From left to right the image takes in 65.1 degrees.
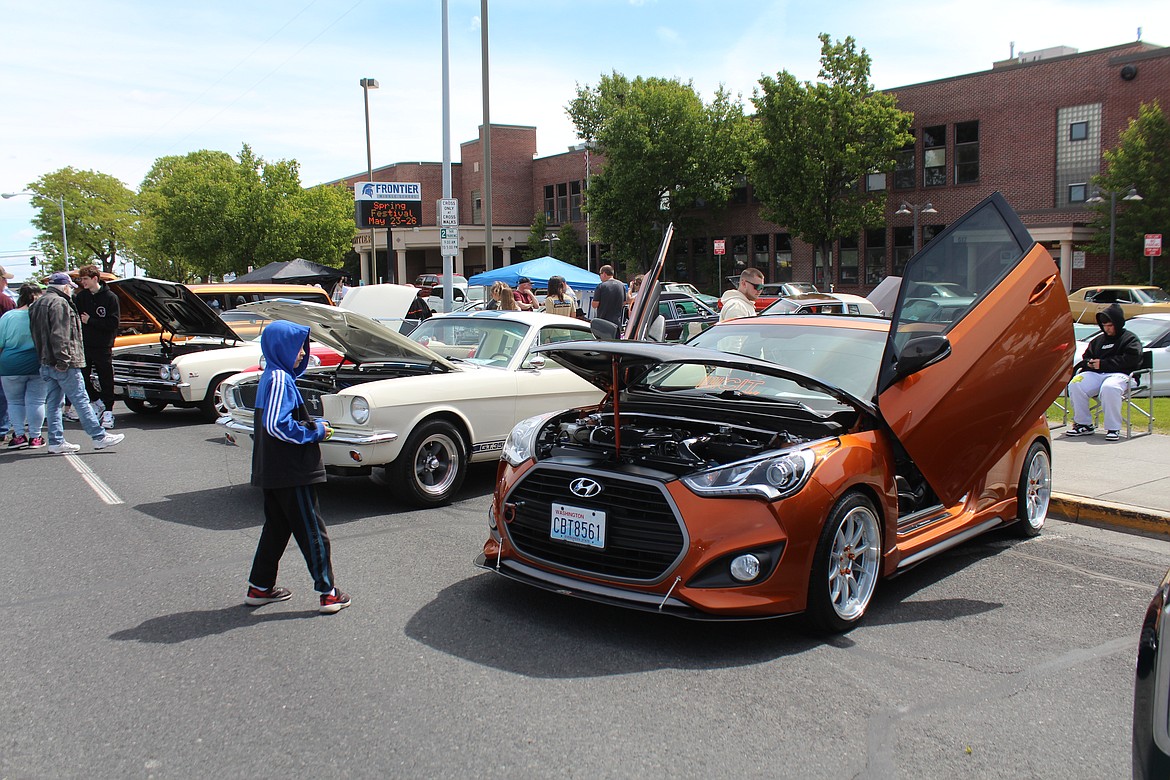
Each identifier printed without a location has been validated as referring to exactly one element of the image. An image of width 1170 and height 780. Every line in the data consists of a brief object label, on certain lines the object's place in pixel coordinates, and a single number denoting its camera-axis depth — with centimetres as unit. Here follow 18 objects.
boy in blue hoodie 472
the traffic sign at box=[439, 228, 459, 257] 1750
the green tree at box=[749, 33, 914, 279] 3712
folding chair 1012
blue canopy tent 2575
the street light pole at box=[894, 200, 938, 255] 3447
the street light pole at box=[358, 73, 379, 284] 3769
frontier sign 1970
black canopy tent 3172
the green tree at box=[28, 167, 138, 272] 8594
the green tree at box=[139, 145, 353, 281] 4781
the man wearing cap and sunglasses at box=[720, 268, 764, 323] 973
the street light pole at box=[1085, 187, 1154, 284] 2898
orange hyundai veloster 424
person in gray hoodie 955
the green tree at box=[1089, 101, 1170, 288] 2967
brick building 3391
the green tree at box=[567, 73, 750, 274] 4472
